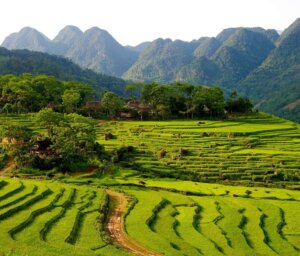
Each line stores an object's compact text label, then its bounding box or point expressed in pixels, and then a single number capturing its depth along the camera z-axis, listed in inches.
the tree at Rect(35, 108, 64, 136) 2773.1
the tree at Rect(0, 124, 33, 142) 2546.8
